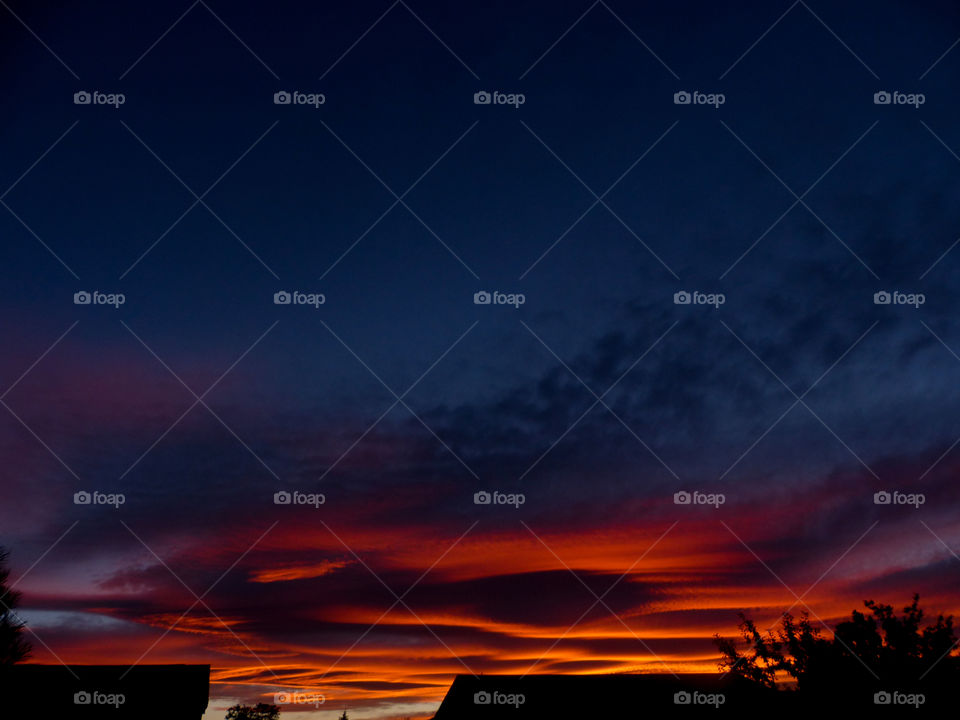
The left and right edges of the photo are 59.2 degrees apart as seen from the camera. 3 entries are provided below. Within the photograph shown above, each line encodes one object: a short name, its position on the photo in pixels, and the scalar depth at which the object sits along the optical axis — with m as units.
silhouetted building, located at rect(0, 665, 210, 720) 19.59
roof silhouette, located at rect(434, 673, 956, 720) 22.31
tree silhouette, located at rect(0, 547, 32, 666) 23.39
